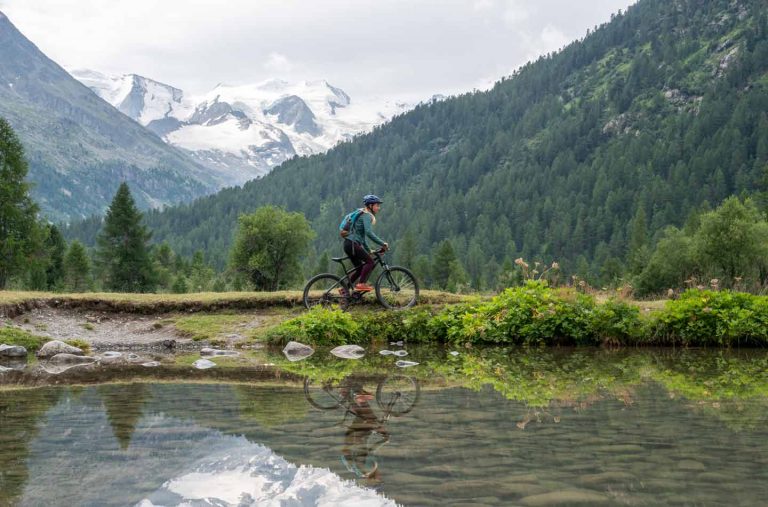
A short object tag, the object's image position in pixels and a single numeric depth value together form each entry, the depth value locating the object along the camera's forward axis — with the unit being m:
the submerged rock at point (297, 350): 15.67
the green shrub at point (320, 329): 17.33
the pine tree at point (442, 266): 139.62
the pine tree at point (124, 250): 81.19
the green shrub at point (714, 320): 15.42
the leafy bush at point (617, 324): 16.08
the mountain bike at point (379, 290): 18.91
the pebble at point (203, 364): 12.99
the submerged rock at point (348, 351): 15.30
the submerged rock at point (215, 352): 15.80
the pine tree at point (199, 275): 117.75
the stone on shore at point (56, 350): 15.31
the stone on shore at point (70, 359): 14.15
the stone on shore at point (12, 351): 15.20
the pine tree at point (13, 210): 49.84
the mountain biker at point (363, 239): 17.77
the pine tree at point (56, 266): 91.94
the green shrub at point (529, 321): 16.53
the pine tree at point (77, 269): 99.94
